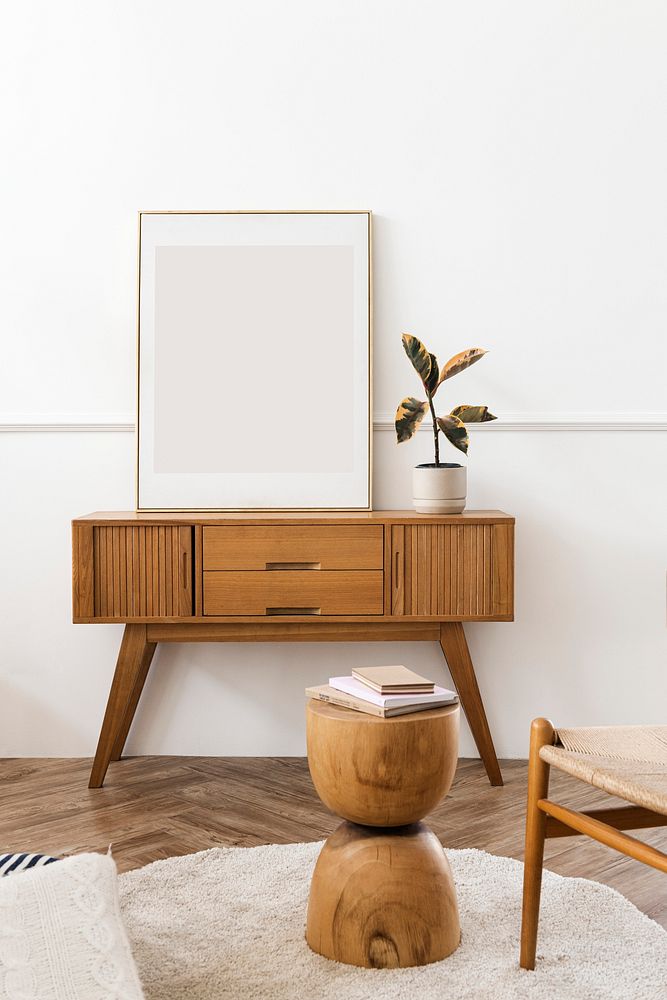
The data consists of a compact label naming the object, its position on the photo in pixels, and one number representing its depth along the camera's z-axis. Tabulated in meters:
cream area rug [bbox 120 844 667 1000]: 1.56
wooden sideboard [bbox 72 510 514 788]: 2.59
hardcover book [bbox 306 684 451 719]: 1.65
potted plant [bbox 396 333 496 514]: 2.66
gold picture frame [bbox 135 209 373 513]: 2.89
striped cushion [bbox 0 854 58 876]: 1.46
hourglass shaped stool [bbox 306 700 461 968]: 1.62
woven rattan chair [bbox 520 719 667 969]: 1.51
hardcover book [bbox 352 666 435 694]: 1.69
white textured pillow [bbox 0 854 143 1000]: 1.13
